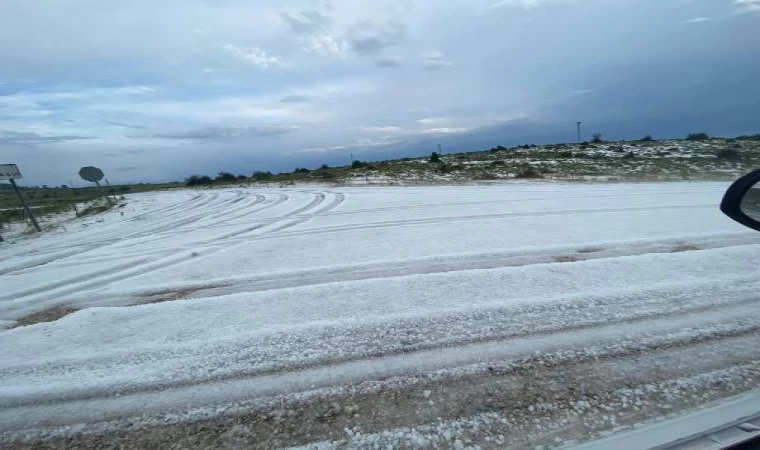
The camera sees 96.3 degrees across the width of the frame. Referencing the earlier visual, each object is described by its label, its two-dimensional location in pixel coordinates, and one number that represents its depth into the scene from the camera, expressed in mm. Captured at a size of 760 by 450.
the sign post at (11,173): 11211
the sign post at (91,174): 20672
